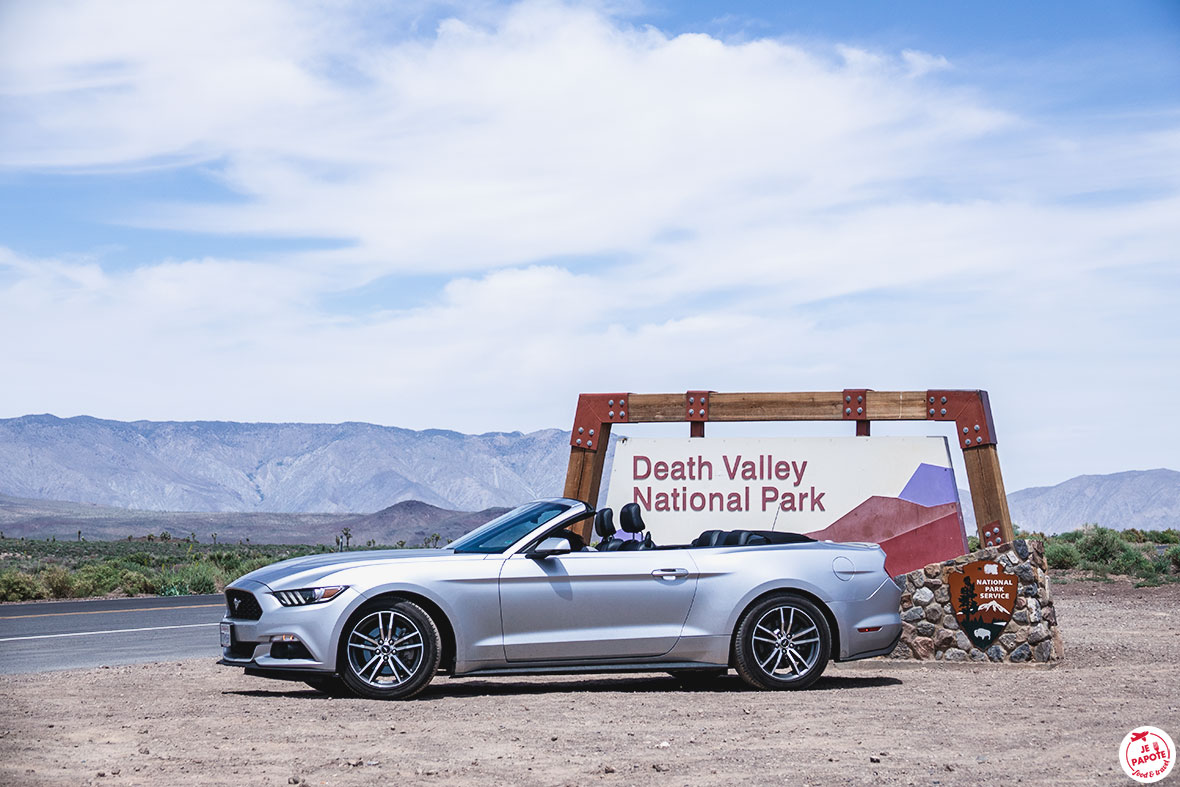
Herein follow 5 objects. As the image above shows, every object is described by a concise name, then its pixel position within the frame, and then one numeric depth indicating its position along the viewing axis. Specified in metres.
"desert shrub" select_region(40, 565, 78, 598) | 30.78
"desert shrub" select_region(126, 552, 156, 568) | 45.22
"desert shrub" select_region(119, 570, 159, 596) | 32.35
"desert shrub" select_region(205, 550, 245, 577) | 39.53
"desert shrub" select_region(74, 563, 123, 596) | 31.48
